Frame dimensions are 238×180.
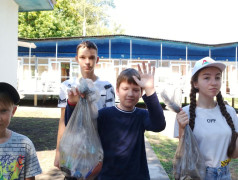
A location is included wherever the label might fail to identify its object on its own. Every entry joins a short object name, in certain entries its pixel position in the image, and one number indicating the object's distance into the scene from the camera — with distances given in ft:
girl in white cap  6.02
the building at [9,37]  21.85
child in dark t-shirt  5.90
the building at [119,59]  54.13
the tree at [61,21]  80.84
